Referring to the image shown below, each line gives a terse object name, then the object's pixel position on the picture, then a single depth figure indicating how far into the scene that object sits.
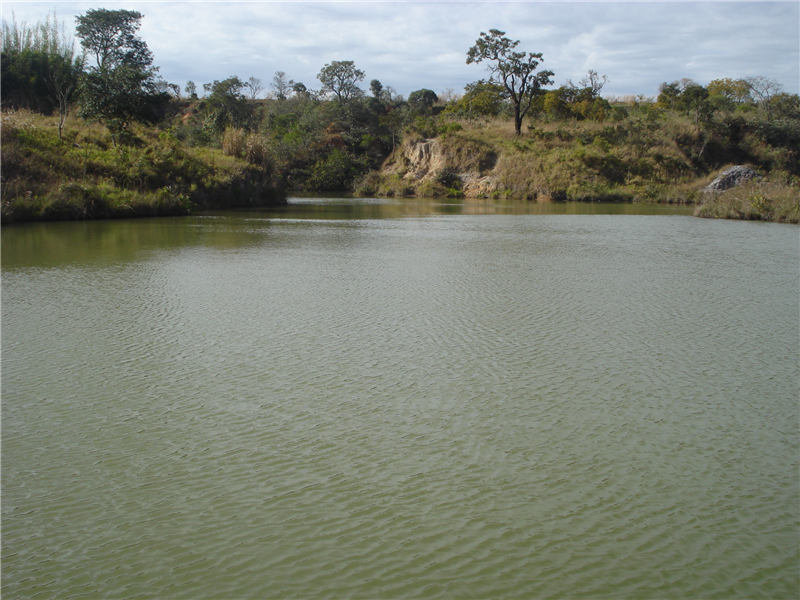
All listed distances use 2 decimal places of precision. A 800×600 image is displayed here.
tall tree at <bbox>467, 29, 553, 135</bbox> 46.56
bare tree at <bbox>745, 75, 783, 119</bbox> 53.38
